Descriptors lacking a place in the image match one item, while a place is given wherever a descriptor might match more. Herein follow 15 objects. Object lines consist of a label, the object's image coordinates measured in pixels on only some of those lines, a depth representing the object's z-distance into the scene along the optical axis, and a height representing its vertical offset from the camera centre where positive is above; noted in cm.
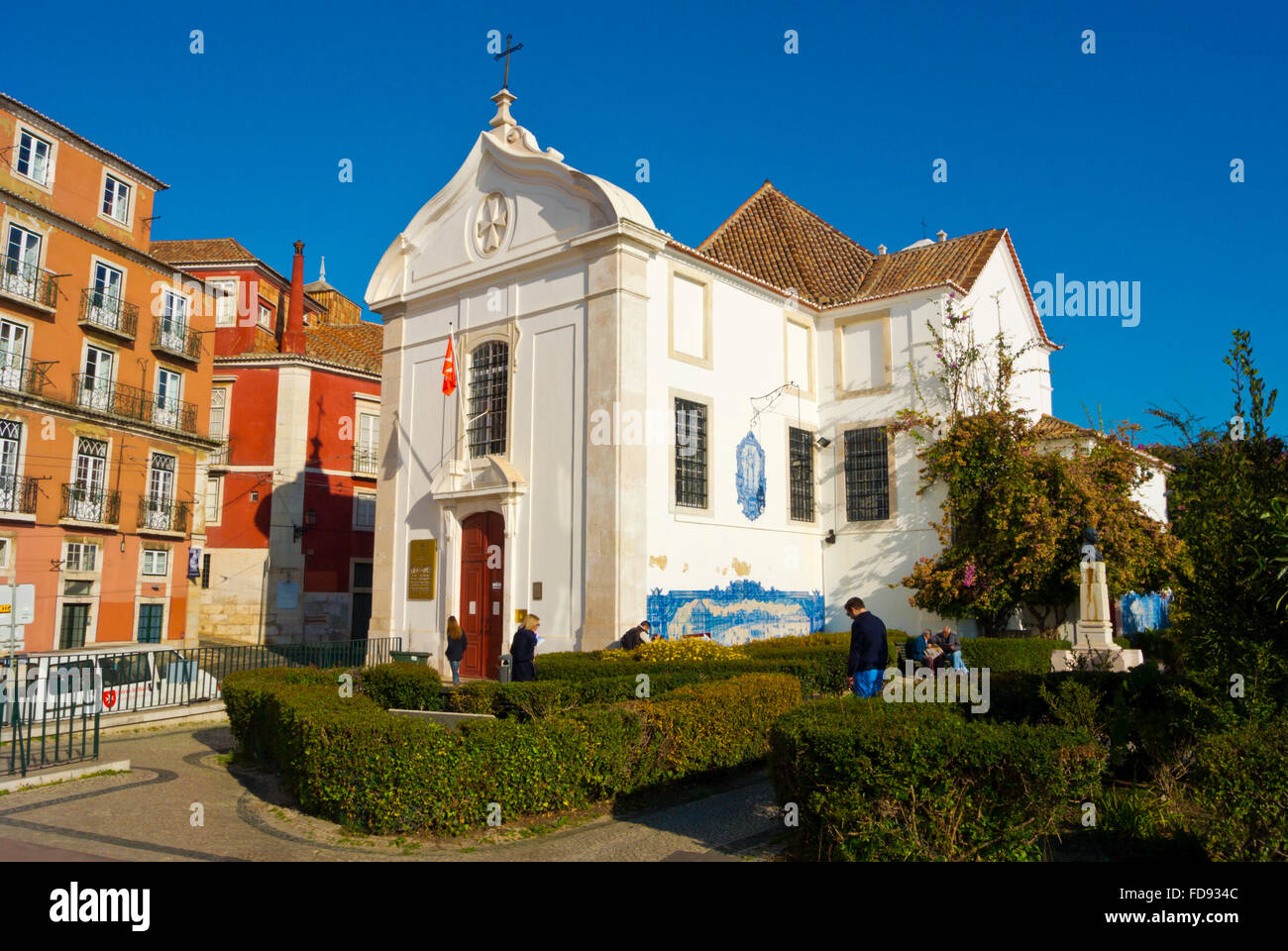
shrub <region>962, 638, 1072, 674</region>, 1891 -99
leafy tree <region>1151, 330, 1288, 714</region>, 653 +31
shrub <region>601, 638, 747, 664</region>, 1541 -79
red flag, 2044 +496
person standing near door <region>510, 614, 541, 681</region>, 1373 -72
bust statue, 1895 +117
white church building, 1911 +418
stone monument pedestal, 1833 -30
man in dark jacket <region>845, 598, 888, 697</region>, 1108 -57
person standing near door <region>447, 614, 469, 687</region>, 1919 -82
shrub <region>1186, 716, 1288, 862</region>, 549 -112
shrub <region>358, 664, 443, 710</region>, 1320 -116
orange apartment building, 2423 +574
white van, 1436 -121
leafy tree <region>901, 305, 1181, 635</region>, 2031 +214
